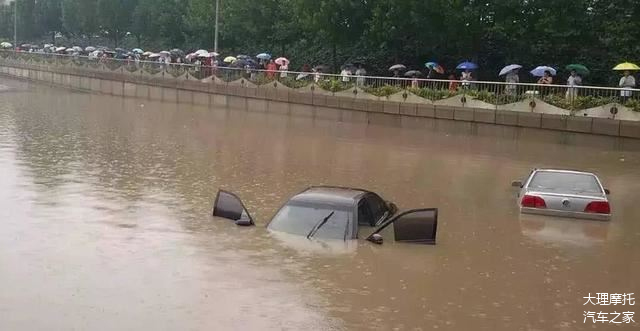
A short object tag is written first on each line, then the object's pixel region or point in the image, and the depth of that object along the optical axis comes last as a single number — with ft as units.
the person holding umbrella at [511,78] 92.08
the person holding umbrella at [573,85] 85.51
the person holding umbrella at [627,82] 86.94
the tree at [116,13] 240.12
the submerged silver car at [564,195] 45.75
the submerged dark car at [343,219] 38.45
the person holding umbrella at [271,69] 128.36
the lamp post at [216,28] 152.38
